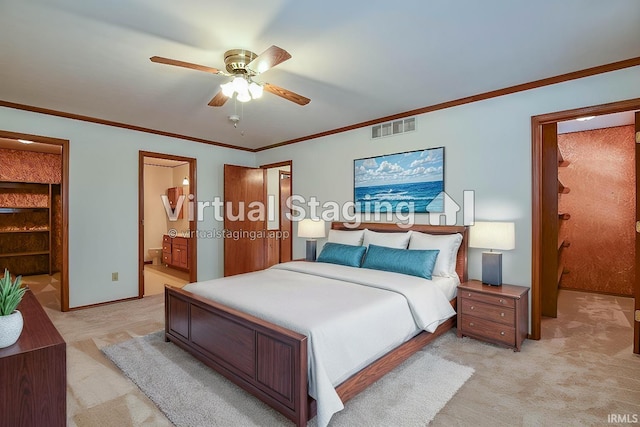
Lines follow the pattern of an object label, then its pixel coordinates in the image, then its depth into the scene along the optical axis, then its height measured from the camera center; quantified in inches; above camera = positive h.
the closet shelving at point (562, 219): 180.7 -3.8
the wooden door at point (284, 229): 240.9 -11.8
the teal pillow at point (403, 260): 125.0 -19.6
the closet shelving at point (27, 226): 239.3 -8.4
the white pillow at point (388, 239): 144.9 -12.1
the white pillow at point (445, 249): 130.5 -14.9
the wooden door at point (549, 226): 147.8 -6.4
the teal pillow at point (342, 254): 148.1 -19.6
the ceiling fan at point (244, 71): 85.1 +41.2
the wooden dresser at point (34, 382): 52.9 -29.0
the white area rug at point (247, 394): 75.9 -48.8
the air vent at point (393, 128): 156.4 +44.2
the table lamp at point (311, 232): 181.9 -10.3
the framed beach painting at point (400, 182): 148.9 +16.1
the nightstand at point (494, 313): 111.0 -36.7
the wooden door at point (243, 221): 218.4 -4.7
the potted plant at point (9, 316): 55.5 -18.0
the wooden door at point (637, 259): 108.4 -16.5
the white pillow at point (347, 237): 161.5 -12.1
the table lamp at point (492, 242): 118.0 -11.0
